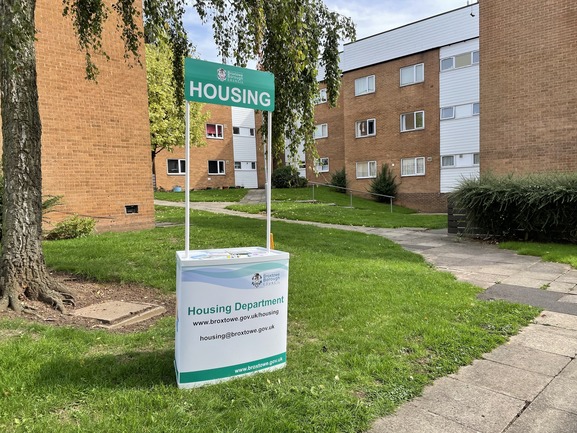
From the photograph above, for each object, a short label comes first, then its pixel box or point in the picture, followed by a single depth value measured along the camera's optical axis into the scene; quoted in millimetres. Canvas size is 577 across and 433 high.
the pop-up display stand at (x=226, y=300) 3123
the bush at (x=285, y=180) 30262
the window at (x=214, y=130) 34641
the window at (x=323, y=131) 33147
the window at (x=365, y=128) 28641
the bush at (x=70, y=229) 9688
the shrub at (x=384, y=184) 27016
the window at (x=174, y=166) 31078
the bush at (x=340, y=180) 30016
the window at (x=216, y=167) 34594
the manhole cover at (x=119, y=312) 4746
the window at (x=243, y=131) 36281
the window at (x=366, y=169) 28734
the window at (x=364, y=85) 28484
